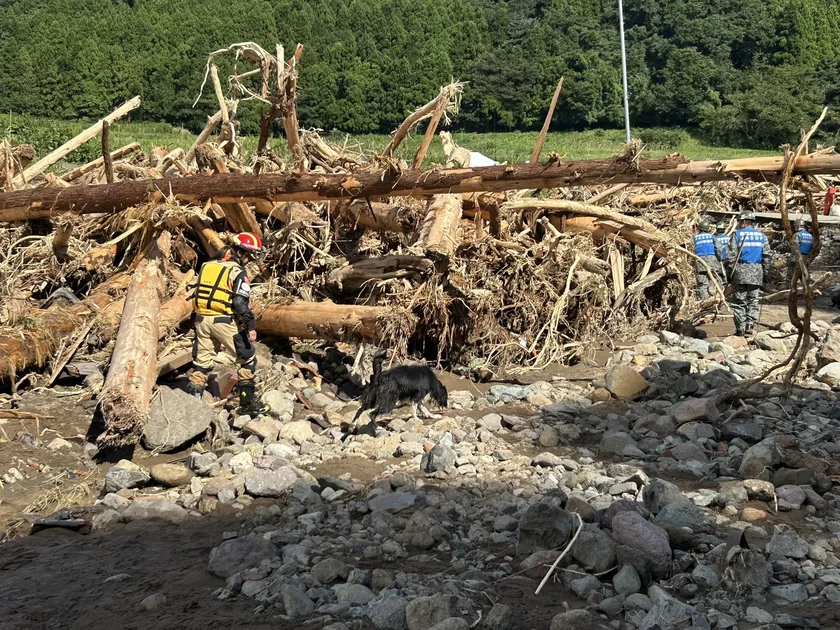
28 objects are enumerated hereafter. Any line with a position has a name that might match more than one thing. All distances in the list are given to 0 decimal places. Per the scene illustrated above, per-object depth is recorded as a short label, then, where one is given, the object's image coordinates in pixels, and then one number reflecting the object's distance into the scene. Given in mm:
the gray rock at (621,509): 4168
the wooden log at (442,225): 7500
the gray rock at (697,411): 5891
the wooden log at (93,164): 10211
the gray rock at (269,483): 4871
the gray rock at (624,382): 6848
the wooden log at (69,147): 9539
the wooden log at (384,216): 8414
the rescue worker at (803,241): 12339
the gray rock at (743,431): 5582
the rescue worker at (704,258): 10109
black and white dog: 6328
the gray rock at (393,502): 4570
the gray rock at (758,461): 4887
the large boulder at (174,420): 5797
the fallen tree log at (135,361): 5633
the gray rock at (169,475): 5234
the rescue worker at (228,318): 6574
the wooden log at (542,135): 7934
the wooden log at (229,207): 8039
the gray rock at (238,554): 3943
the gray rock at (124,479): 5152
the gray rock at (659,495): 4348
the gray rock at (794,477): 4738
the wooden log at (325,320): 7211
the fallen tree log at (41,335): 6578
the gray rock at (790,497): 4477
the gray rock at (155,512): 4699
